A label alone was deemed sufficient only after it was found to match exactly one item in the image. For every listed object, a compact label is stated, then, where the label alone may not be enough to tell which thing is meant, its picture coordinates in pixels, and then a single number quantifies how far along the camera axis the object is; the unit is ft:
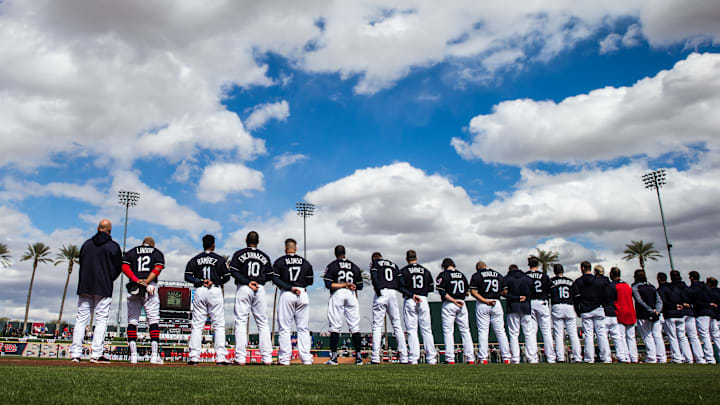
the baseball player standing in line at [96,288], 26.35
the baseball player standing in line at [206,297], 29.43
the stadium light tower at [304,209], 174.40
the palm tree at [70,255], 202.08
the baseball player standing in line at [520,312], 39.45
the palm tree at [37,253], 198.22
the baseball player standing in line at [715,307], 44.65
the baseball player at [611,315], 41.16
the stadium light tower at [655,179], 146.82
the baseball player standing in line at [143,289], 28.22
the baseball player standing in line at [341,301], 32.81
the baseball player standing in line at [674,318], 43.83
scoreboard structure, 137.49
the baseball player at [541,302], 40.34
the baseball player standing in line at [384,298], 35.17
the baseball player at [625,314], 42.50
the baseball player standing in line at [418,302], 36.60
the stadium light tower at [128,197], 178.92
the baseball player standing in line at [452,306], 37.50
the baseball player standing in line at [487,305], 38.55
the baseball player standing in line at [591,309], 40.81
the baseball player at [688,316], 43.52
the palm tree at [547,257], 198.80
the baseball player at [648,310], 43.04
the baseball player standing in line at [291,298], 31.04
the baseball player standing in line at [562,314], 41.37
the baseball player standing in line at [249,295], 30.04
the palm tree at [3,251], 187.07
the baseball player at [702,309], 44.39
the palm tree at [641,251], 185.06
